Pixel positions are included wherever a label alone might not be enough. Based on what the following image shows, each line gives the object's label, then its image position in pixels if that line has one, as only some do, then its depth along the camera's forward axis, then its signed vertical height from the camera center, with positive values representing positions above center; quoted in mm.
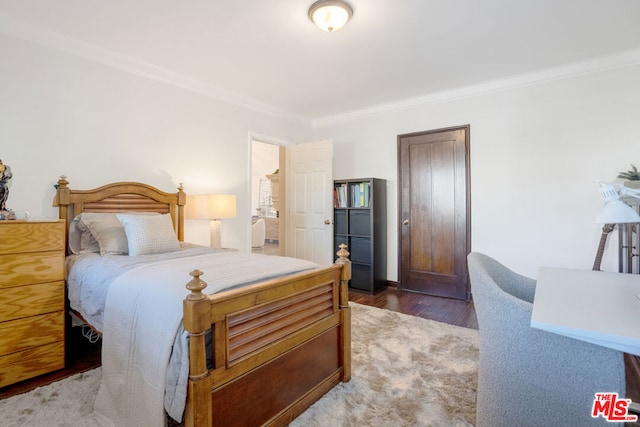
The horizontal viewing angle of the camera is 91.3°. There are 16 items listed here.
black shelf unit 4137 -171
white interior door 4332 +206
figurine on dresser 2146 +223
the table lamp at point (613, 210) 1251 +12
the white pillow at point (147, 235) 2428 -147
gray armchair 1050 -560
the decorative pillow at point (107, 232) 2418 -121
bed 1214 -637
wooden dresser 1948 -533
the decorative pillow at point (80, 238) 2574 -176
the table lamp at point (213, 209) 3254 +74
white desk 874 -325
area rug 1649 -1064
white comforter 1274 -553
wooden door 3852 +38
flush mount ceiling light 2180 +1448
